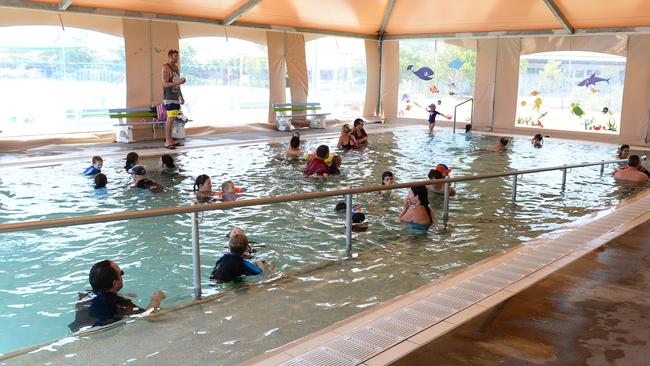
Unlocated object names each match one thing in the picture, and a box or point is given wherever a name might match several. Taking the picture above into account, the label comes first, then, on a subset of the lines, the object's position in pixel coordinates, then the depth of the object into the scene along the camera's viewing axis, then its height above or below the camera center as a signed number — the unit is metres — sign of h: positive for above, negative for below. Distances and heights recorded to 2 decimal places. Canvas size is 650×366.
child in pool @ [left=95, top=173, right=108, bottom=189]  8.91 -1.23
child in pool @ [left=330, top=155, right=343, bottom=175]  10.77 -1.12
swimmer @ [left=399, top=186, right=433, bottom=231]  7.33 -1.34
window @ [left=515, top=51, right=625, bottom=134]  18.61 +0.68
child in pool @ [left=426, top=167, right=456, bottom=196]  7.91 -1.28
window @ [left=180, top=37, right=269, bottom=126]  17.67 +0.77
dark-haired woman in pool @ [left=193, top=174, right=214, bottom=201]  8.46 -1.27
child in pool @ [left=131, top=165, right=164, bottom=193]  9.05 -1.25
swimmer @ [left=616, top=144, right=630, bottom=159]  12.78 -0.89
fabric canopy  15.92 +2.99
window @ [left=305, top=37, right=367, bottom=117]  21.69 +1.27
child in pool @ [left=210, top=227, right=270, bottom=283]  5.10 -1.44
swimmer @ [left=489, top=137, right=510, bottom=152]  15.26 -0.97
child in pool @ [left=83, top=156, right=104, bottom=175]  9.77 -1.14
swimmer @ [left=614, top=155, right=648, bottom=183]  10.84 -1.15
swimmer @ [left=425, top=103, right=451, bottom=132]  20.25 -0.28
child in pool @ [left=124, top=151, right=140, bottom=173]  10.05 -1.03
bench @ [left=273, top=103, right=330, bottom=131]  18.48 -0.31
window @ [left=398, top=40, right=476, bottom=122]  21.75 +1.23
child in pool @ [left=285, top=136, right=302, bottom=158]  12.54 -0.96
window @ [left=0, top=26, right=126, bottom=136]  13.96 +0.57
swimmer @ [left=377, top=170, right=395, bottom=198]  8.41 -1.03
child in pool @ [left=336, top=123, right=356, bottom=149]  14.52 -0.85
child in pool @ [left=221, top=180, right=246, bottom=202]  8.45 -1.30
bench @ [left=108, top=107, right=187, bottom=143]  14.59 -0.53
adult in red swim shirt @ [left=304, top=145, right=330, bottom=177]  10.42 -1.07
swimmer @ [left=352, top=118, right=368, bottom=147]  14.98 -0.72
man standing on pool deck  12.98 +0.24
